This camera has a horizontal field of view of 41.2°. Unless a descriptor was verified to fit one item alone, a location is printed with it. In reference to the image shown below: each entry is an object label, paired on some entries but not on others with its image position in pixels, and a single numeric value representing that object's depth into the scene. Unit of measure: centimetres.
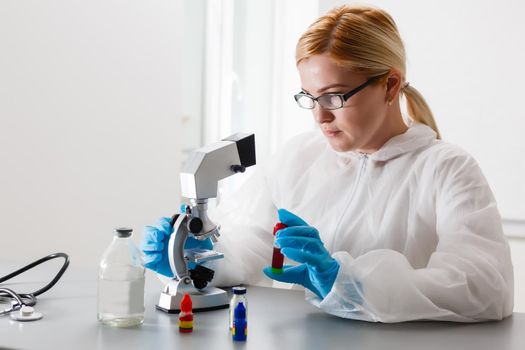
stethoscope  140
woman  145
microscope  145
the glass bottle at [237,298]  131
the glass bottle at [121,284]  138
